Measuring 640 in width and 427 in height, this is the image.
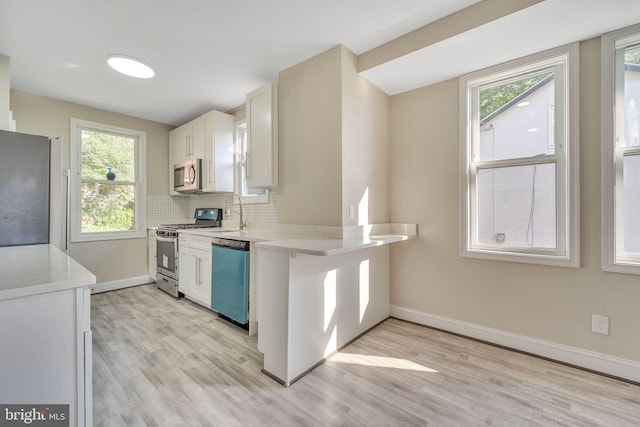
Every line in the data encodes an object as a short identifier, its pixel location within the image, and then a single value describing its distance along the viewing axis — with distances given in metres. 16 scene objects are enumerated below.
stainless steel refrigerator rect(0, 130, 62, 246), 1.87
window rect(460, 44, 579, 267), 2.01
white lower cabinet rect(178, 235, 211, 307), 2.93
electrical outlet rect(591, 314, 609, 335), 1.85
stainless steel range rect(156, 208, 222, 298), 3.39
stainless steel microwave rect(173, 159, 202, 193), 3.64
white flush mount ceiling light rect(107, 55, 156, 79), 2.45
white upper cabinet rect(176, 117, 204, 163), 3.71
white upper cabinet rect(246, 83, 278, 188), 2.69
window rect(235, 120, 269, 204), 3.52
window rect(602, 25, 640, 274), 1.82
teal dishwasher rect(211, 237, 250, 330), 2.45
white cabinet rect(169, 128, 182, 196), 4.14
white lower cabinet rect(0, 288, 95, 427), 0.79
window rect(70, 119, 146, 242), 3.50
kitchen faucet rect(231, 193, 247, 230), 3.51
